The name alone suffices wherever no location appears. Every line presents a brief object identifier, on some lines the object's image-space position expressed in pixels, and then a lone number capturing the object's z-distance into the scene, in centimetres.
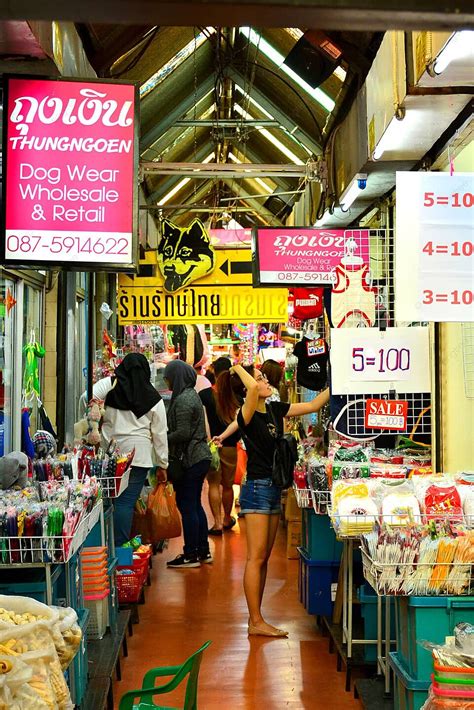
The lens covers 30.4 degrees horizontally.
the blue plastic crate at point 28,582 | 371
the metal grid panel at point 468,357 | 504
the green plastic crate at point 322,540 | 568
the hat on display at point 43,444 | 585
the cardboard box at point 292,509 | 856
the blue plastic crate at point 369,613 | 491
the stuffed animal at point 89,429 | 639
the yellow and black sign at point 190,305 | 878
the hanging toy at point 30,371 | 659
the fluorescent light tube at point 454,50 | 338
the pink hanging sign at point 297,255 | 685
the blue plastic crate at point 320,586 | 573
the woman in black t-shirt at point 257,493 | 571
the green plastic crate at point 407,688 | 333
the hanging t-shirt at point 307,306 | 796
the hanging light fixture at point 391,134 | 448
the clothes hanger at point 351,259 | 573
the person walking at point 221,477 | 959
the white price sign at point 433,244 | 379
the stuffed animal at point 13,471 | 455
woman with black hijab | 654
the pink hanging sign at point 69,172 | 436
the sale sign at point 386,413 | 562
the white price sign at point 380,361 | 544
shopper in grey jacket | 811
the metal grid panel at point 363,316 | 571
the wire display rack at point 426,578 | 342
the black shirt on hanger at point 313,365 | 691
